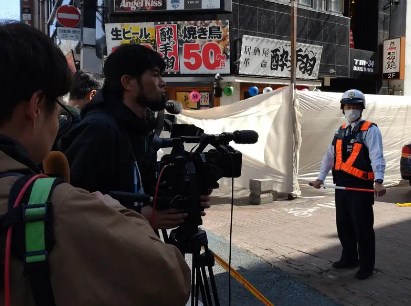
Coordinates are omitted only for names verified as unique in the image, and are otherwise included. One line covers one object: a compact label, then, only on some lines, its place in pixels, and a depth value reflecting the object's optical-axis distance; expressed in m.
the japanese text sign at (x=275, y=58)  13.40
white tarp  8.88
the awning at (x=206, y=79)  13.13
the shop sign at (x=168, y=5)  13.05
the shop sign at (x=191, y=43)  13.05
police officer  4.39
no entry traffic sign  13.97
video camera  1.86
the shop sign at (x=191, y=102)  13.44
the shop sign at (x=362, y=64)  16.39
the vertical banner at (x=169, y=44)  13.10
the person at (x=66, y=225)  0.88
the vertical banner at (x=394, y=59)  16.34
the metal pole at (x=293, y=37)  9.71
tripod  2.00
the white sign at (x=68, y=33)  13.80
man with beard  2.00
